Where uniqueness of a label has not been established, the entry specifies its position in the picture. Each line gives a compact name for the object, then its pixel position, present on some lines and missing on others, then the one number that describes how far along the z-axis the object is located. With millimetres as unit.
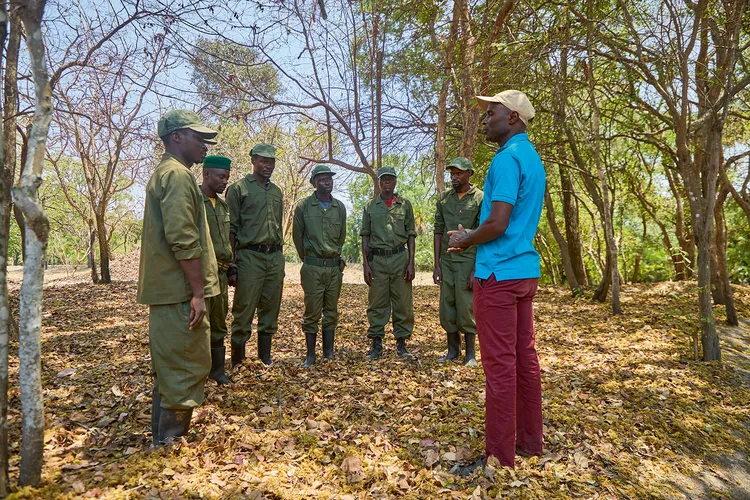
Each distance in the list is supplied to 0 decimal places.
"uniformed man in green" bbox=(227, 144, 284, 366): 4836
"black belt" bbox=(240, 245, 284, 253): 4883
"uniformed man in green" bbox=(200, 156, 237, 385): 4250
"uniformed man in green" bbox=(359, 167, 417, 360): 5594
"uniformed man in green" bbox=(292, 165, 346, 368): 5297
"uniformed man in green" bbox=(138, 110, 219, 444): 2865
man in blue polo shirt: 2791
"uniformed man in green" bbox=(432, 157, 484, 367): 5129
